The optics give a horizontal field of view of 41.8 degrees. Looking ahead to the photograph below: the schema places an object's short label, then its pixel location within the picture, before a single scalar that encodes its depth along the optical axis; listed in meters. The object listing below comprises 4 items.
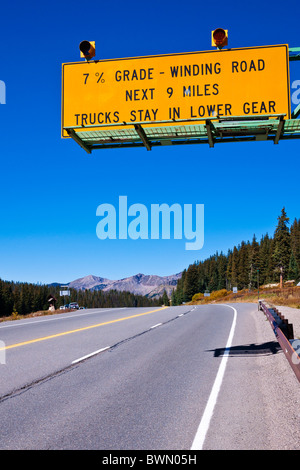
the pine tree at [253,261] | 109.00
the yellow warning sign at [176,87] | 7.55
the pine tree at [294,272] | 114.46
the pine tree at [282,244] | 79.56
